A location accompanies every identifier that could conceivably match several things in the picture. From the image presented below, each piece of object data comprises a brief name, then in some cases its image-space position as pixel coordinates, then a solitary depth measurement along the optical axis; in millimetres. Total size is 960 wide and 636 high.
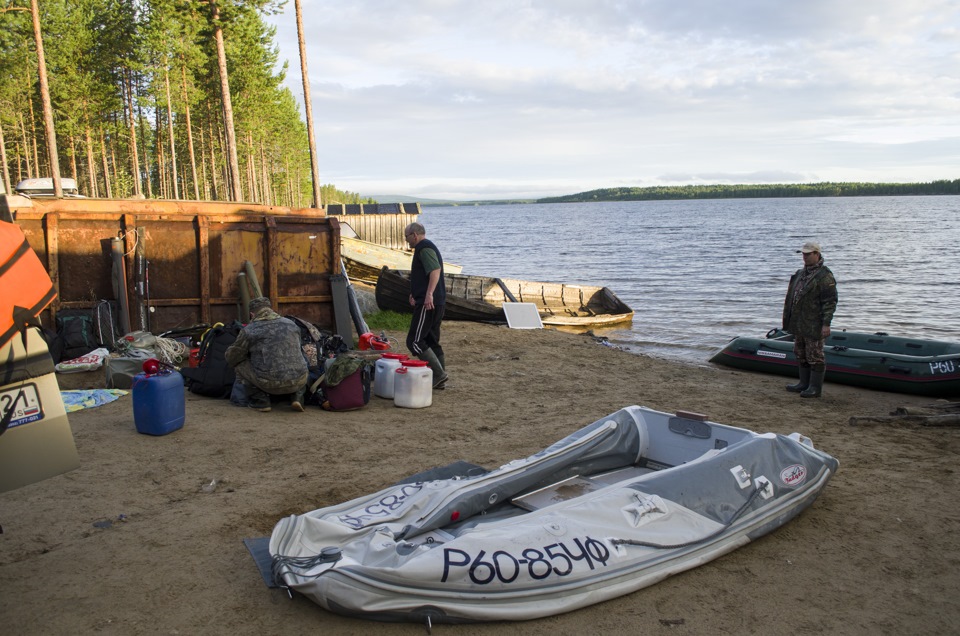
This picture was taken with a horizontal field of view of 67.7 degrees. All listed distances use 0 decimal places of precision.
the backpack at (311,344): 8508
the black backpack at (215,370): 8328
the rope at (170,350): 9164
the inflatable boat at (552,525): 3594
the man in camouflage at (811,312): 9219
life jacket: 3189
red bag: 7965
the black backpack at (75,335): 9281
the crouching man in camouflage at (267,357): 7414
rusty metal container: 9898
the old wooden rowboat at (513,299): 16203
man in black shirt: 8625
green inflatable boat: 10461
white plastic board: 16312
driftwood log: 7777
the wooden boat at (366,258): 20567
